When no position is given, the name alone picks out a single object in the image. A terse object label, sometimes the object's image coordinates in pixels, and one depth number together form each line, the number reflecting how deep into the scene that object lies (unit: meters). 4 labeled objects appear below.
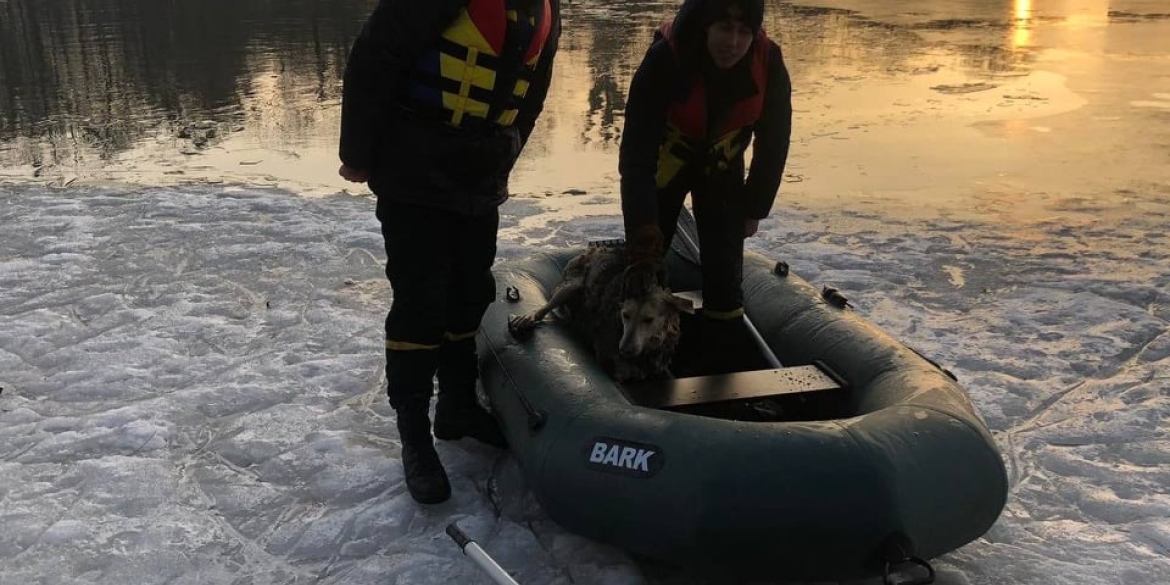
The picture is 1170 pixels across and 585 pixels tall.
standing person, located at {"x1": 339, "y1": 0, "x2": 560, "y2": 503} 3.17
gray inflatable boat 2.75
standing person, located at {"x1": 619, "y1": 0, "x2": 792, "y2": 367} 3.66
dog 3.68
